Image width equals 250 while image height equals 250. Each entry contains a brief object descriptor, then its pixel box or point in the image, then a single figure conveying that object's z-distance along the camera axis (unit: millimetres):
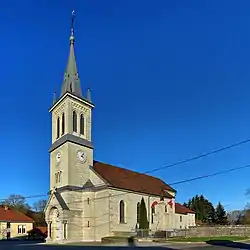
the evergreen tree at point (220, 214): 70207
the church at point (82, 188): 35126
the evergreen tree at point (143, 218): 37472
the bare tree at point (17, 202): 69410
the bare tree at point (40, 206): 77467
